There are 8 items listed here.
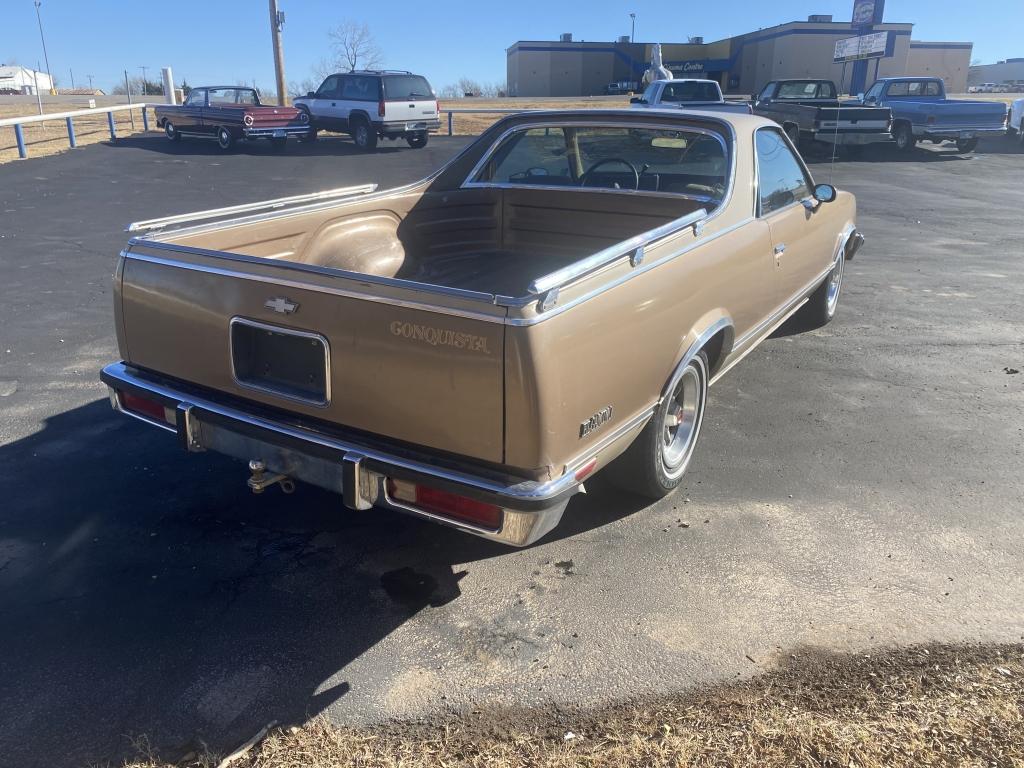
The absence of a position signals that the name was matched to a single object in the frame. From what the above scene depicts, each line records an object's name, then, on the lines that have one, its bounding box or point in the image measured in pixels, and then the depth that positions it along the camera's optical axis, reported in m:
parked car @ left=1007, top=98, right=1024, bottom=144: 23.19
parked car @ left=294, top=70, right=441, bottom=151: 20.12
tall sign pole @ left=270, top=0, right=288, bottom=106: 27.51
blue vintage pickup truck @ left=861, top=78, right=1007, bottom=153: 18.89
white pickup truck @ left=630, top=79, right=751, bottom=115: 19.23
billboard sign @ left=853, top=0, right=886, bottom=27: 36.62
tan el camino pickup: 2.58
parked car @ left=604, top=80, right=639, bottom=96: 65.88
